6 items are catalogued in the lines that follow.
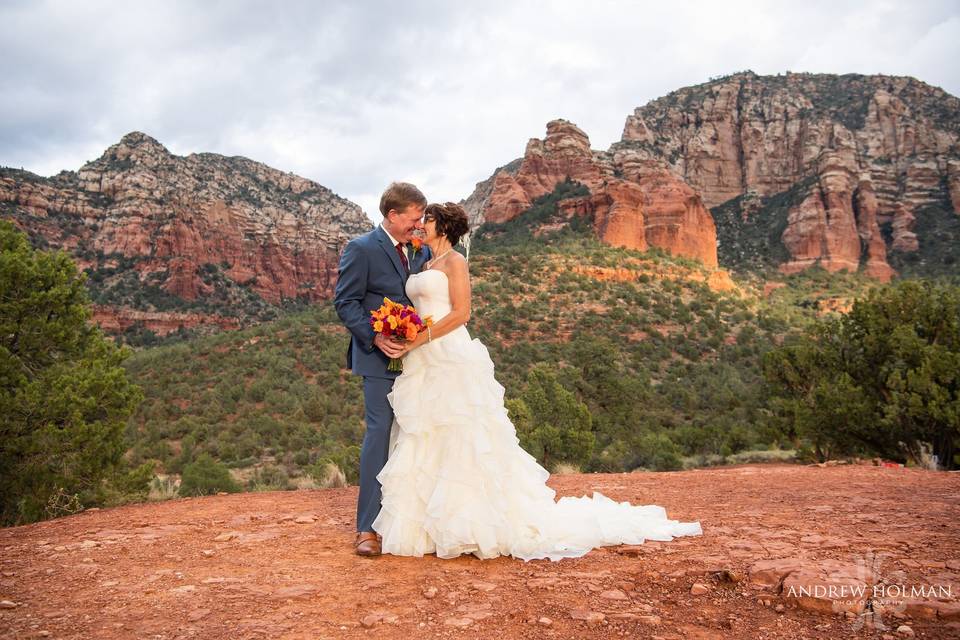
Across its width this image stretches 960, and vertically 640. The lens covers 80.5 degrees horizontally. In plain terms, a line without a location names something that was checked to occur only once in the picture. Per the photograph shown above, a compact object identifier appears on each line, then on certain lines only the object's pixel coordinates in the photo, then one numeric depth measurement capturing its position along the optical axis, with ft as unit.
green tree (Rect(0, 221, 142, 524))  23.81
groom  12.50
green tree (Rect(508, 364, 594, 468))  43.21
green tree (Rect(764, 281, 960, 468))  30.50
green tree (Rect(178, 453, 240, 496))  37.76
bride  11.73
